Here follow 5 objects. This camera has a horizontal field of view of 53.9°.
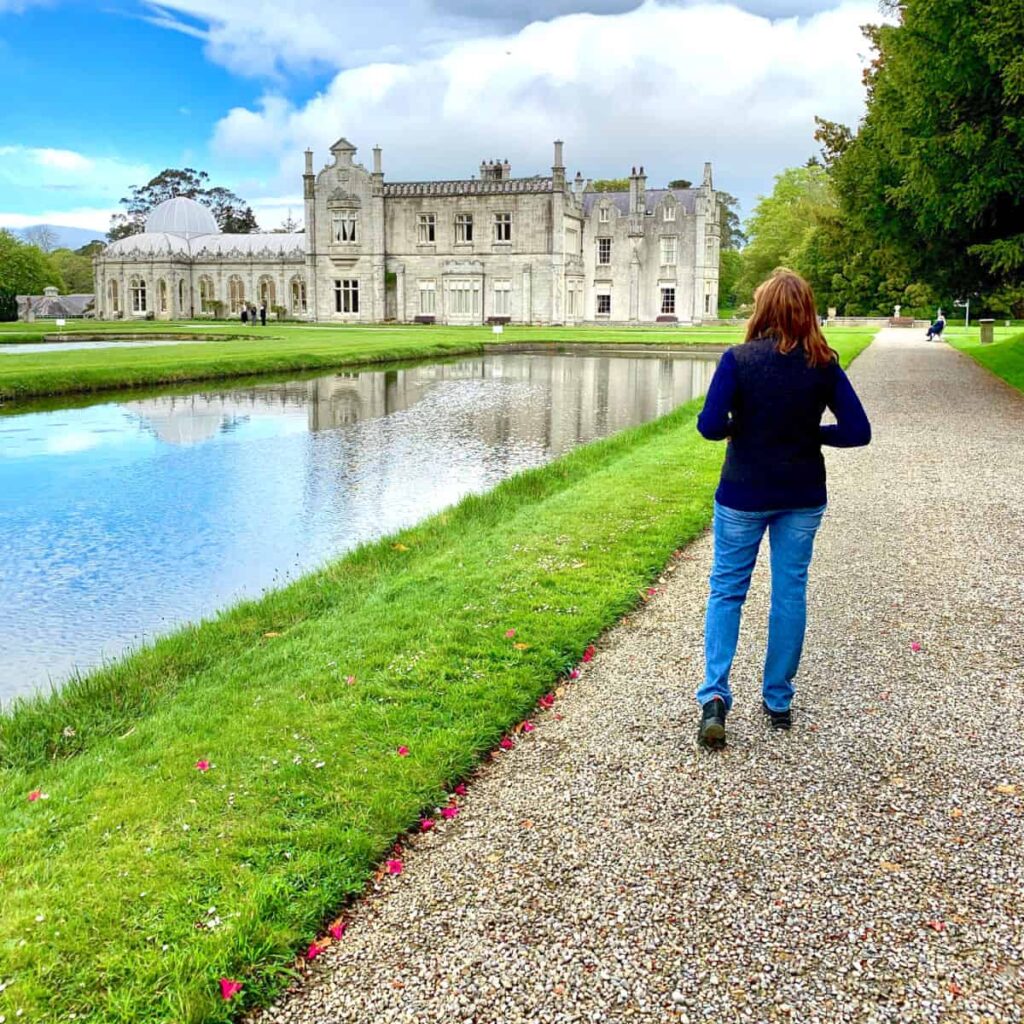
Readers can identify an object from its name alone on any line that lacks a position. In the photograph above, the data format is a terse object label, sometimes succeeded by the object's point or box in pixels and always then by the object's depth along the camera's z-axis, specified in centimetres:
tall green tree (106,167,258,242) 10525
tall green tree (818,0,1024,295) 1556
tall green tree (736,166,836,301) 7812
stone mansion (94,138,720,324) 6588
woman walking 443
